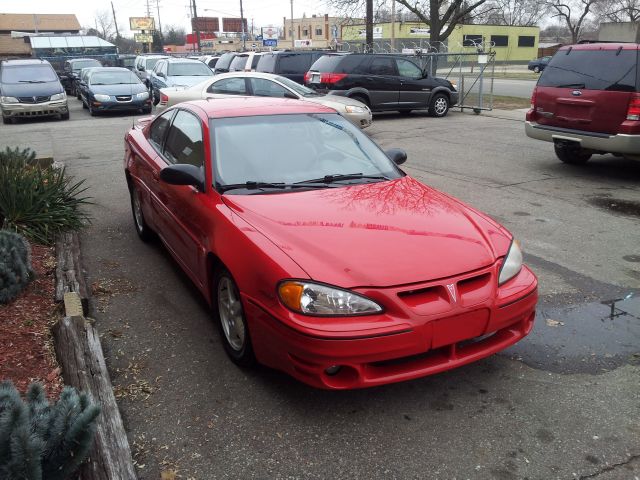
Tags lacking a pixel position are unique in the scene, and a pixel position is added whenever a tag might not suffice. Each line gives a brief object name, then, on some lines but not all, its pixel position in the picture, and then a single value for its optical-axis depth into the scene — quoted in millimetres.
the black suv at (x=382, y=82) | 15844
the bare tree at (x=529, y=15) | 71062
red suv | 8008
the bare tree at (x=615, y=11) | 61688
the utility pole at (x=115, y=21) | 90562
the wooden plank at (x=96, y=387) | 2447
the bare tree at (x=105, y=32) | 100250
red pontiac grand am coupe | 2959
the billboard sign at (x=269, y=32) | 67812
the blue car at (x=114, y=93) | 18266
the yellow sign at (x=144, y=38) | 77275
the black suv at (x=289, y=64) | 17891
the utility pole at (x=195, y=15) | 56438
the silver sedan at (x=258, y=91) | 12625
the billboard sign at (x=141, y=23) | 93125
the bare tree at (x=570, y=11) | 65438
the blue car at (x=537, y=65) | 45806
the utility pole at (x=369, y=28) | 25298
